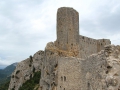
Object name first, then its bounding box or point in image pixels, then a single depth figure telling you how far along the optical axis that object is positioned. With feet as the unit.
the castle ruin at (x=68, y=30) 106.63
